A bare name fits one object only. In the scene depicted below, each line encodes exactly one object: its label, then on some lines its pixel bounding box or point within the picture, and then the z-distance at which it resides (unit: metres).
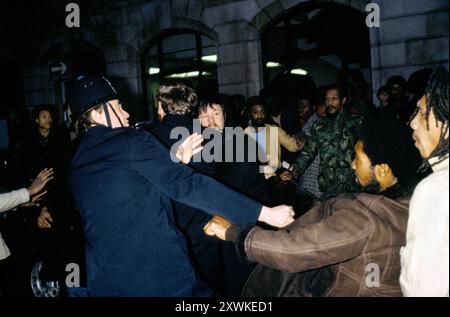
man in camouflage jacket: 4.79
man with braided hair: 1.43
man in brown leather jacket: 1.93
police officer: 2.21
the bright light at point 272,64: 9.95
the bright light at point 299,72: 9.78
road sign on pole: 8.73
